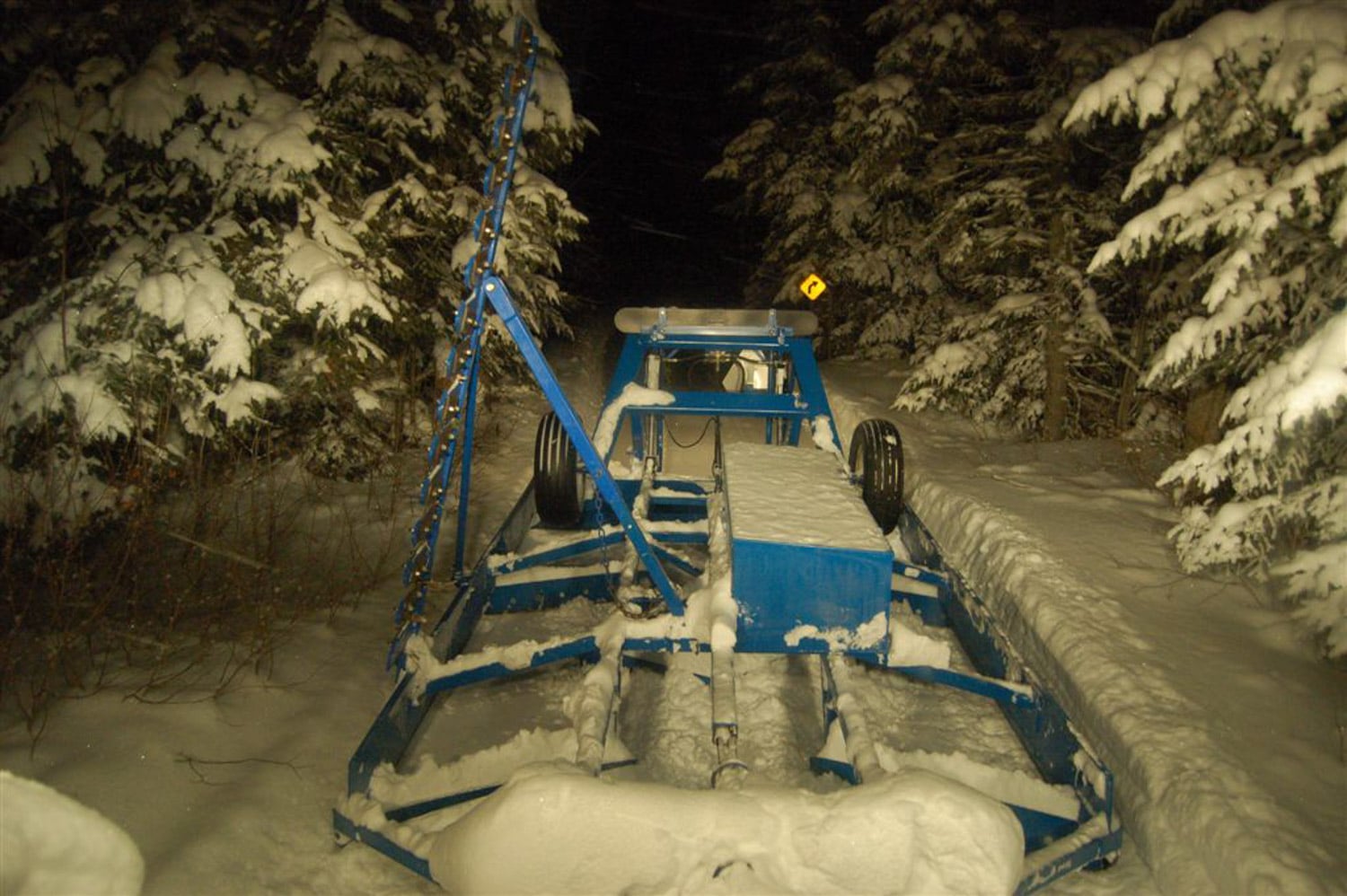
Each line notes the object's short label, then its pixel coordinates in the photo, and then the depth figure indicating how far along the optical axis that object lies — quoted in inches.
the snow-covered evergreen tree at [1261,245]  164.7
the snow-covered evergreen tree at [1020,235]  379.9
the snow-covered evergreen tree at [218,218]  210.7
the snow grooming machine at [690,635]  112.6
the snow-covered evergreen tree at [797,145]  735.1
